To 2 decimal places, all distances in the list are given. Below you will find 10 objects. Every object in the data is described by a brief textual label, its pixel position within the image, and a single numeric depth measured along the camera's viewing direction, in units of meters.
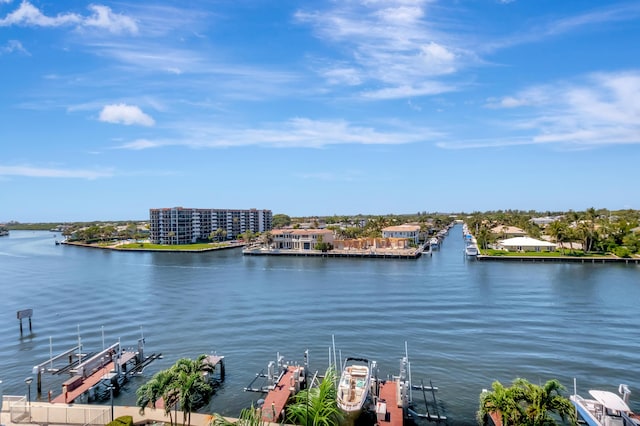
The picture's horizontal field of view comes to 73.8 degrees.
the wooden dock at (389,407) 17.12
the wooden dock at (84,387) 19.45
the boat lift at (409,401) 18.28
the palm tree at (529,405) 13.23
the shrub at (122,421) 15.00
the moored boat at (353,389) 17.09
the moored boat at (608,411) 15.53
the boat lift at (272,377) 21.00
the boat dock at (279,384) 18.36
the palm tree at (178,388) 14.90
